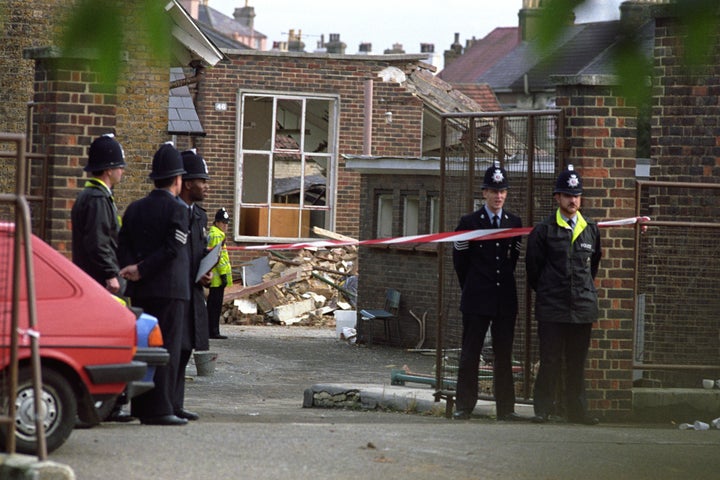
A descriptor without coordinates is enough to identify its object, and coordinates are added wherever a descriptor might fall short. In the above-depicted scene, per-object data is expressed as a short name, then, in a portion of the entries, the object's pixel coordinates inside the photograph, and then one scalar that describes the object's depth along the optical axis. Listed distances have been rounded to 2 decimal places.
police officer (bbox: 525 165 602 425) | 19.09
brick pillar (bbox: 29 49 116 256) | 20.12
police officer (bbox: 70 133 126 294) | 16.50
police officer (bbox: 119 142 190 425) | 16.53
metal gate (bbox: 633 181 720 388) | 23.42
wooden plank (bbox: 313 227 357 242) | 54.37
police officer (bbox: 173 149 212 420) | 17.81
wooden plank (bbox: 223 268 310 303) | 49.84
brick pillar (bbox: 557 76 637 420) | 20.33
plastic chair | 40.28
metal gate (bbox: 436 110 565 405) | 20.72
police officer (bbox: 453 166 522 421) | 19.44
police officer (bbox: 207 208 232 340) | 38.32
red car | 13.73
